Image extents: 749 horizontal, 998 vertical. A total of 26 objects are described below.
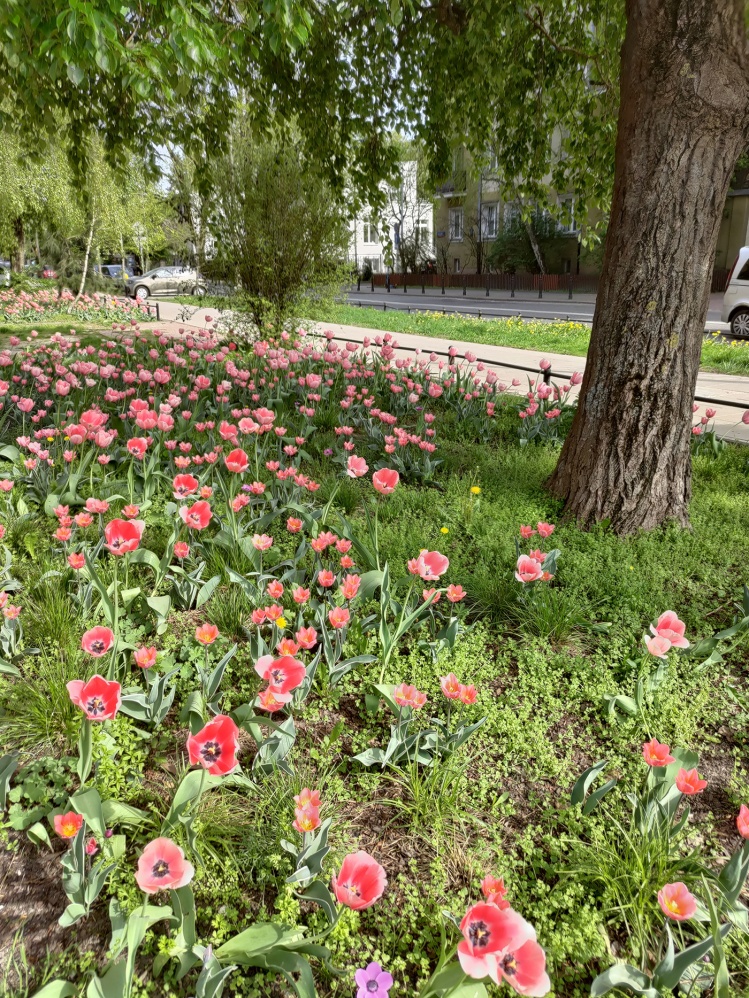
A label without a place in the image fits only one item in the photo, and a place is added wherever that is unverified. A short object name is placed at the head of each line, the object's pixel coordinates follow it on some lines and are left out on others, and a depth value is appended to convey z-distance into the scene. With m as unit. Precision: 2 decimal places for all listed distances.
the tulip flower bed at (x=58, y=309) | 15.09
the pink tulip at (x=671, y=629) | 1.95
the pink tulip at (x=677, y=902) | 1.28
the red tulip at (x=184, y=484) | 2.54
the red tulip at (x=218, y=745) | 1.45
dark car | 34.08
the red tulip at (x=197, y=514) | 2.39
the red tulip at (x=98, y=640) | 1.71
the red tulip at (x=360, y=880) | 1.20
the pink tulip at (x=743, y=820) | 1.39
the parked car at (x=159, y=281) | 32.19
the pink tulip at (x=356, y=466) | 2.78
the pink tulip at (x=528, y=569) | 2.36
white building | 40.28
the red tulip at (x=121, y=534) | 2.07
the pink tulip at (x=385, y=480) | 2.53
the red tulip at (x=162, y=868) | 1.26
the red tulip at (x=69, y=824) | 1.48
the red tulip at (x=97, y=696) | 1.46
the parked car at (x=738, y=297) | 12.83
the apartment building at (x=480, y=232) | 33.88
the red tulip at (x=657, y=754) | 1.58
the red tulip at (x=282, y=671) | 1.71
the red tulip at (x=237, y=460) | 2.70
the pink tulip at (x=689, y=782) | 1.50
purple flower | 1.19
